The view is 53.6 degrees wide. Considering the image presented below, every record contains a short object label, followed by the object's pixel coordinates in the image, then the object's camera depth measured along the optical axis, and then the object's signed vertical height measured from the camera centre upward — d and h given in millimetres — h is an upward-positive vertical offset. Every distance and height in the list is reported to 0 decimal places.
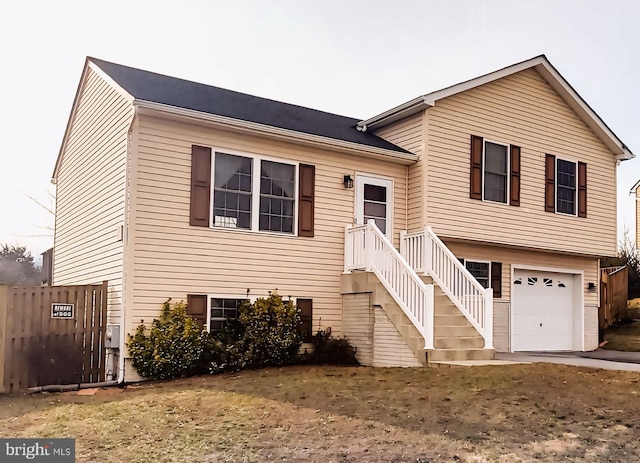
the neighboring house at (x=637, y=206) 30828 +4206
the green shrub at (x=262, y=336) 11523 -982
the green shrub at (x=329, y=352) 12672 -1353
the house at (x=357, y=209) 11602 +1661
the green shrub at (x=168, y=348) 10844 -1148
